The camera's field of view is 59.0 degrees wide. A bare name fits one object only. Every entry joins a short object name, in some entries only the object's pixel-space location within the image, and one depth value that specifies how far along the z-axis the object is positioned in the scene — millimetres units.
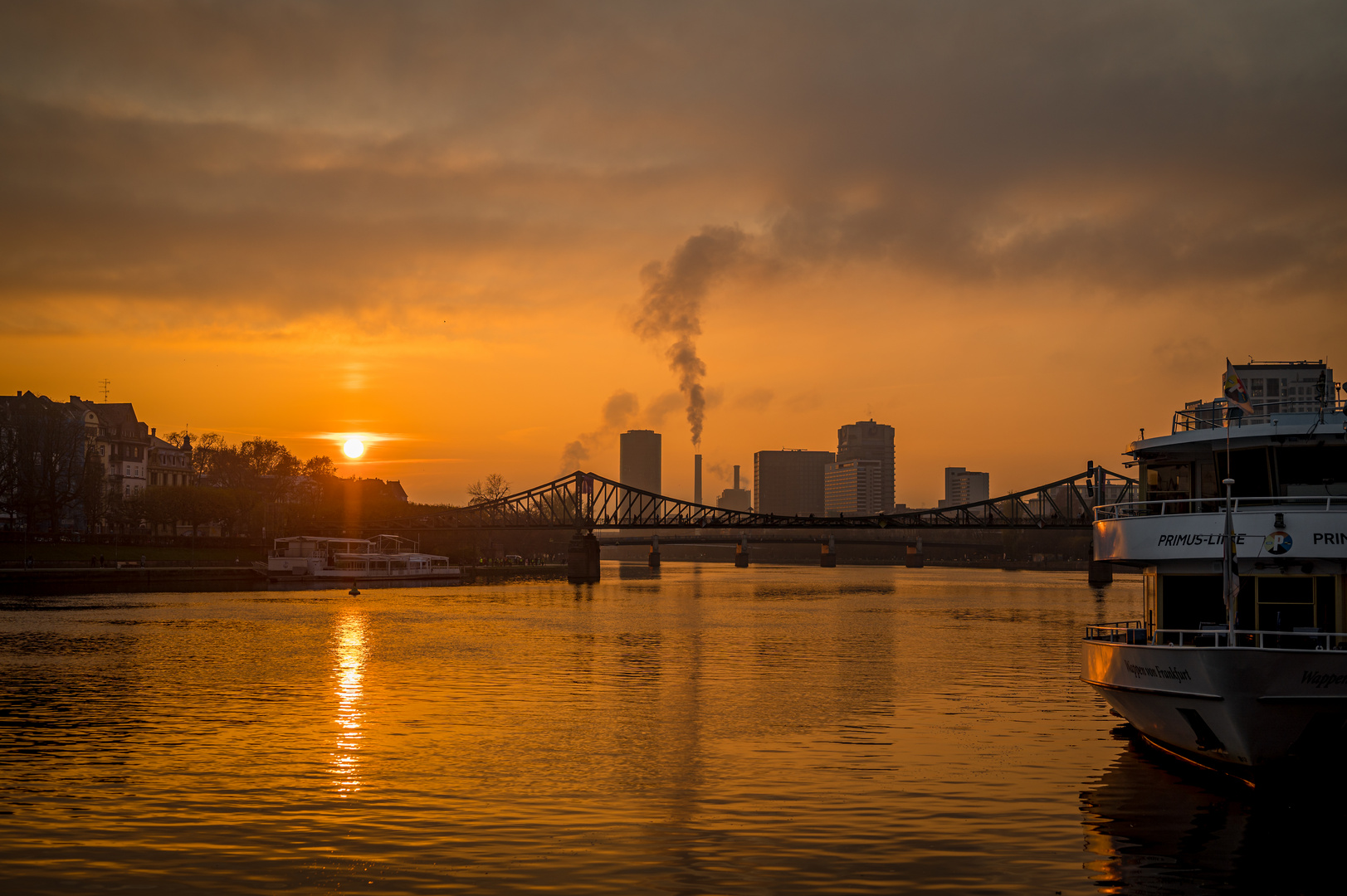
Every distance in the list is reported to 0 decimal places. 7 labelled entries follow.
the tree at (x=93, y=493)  144500
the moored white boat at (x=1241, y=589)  25781
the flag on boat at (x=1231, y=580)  26359
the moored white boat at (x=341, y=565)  148500
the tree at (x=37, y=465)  131375
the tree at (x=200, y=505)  167750
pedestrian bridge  193625
